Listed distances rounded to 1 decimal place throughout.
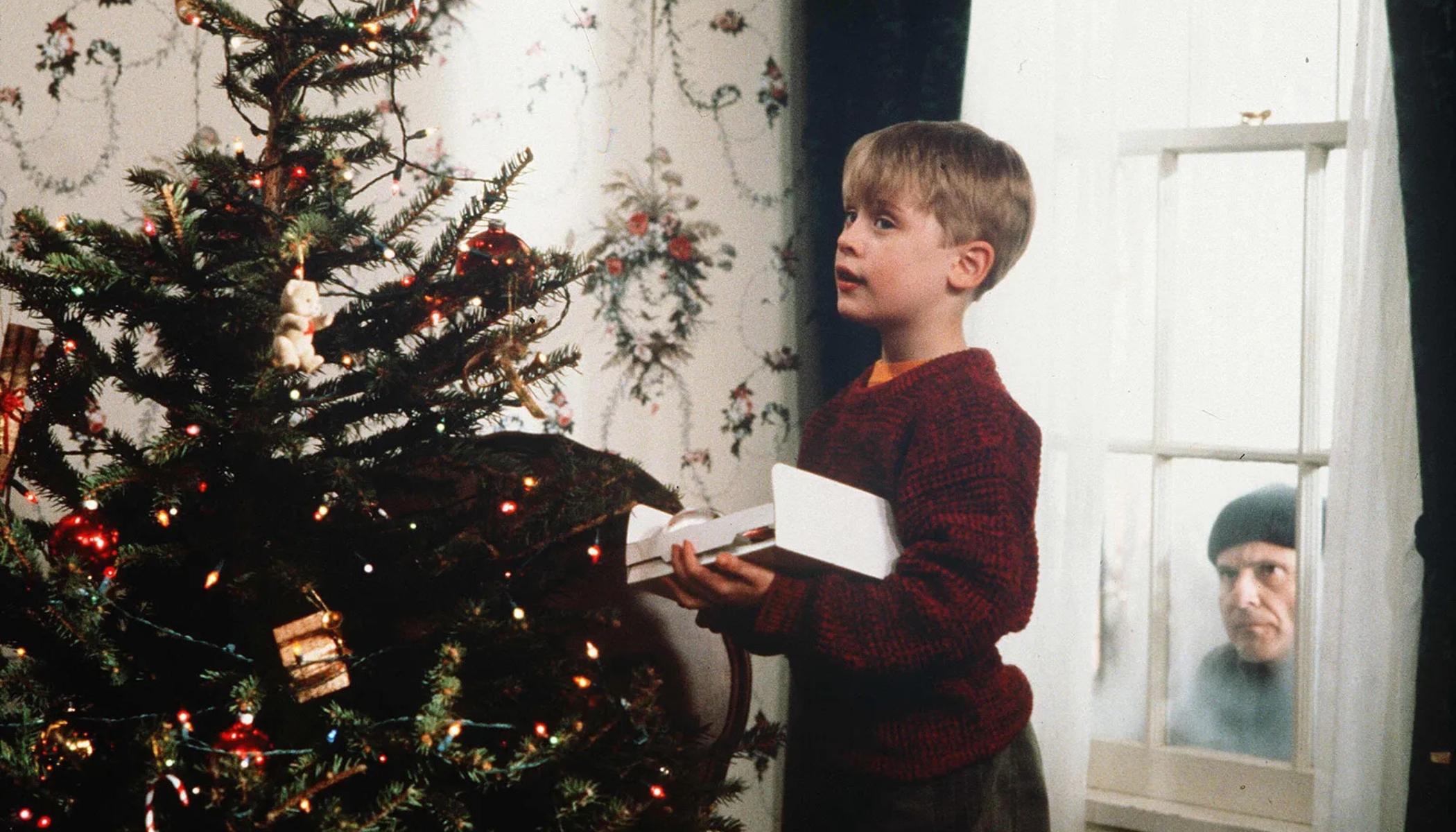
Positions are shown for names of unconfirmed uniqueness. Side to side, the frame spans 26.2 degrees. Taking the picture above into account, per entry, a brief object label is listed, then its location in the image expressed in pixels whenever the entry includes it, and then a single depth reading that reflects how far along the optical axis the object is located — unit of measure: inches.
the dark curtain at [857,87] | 146.0
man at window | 146.2
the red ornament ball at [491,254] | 124.6
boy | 126.4
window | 145.2
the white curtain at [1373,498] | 137.5
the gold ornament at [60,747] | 118.1
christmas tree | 118.4
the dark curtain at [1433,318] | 135.1
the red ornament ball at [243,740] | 118.3
